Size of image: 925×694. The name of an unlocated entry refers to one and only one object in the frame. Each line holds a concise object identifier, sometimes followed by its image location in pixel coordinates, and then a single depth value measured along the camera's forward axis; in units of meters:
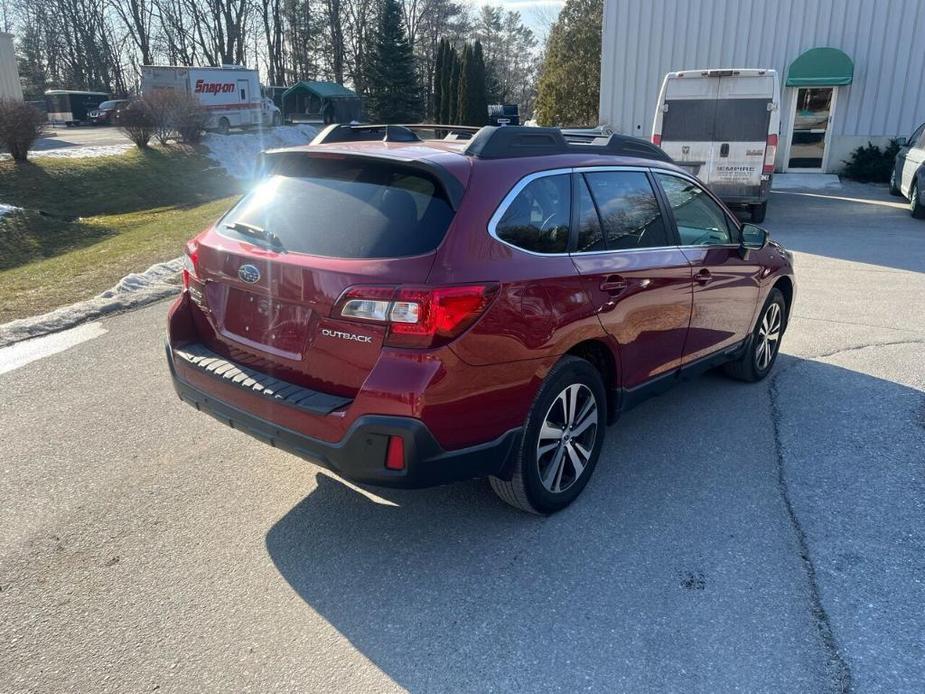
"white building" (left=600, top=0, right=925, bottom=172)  19.44
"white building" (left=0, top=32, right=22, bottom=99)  27.12
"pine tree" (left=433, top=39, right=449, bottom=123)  40.16
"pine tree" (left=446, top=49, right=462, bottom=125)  39.19
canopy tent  46.34
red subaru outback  2.80
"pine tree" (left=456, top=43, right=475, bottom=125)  37.34
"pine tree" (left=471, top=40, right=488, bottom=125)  37.53
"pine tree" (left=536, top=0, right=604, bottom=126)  27.27
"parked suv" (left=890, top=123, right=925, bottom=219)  13.29
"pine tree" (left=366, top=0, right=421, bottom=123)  45.72
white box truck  33.75
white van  12.13
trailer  45.34
